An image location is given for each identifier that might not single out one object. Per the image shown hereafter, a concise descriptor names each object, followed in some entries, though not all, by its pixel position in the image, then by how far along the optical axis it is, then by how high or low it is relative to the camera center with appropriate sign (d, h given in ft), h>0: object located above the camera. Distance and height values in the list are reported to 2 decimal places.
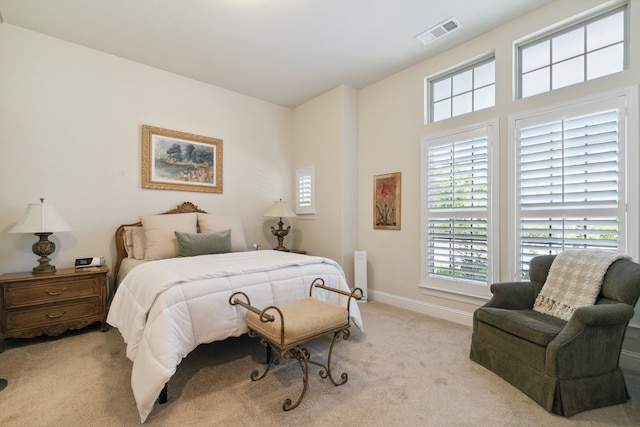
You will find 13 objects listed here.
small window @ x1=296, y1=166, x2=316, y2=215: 15.47 +1.17
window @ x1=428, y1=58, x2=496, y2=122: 10.39 +4.58
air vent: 9.48 +6.07
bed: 5.86 -1.84
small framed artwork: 12.69 +0.50
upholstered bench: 5.84 -2.38
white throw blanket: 6.60 -1.62
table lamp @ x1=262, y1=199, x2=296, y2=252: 14.33 -0.11
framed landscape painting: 12.10 +2.27
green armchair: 5.69 -2.81
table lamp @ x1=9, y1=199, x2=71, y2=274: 8.77 -0.41
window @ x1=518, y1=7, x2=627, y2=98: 7.88 +4.56
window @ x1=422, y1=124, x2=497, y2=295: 9.99 +0.06
